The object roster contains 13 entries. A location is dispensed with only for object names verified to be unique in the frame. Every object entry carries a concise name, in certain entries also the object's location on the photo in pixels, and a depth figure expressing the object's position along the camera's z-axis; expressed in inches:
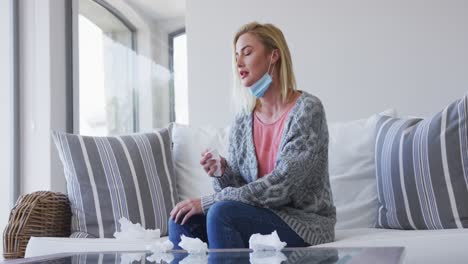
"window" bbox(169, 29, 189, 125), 144.6
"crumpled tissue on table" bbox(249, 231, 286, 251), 57.0
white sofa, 70.5
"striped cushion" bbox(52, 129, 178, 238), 92.1
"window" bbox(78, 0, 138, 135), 148.3
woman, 69.2
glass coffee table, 49.2
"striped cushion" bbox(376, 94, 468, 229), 80.7
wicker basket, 87.7
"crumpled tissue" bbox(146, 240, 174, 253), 59.4
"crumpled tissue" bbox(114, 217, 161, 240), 84.3
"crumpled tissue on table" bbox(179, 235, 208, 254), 57.6
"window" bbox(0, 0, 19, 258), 134.2
